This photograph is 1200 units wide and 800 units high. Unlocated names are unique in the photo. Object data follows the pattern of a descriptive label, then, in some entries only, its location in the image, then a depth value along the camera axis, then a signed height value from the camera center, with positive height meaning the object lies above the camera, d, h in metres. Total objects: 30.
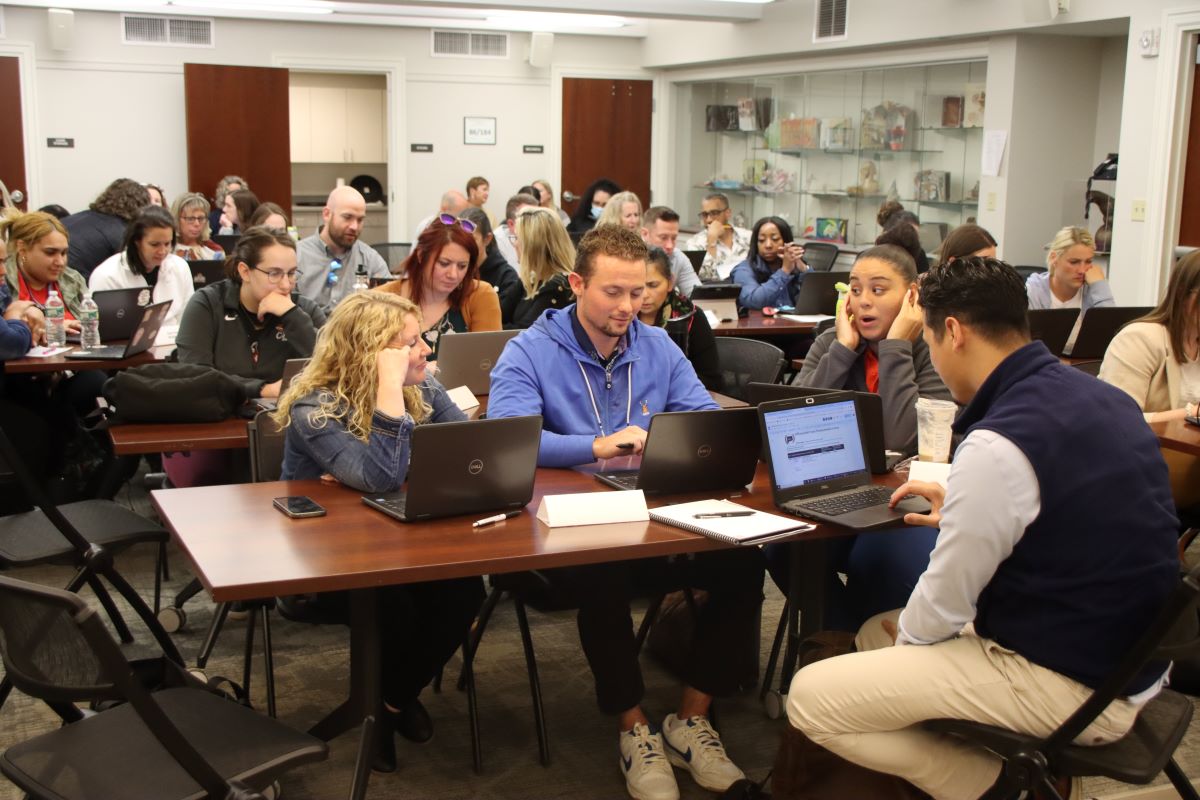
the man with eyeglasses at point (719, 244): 8.50 -0.45
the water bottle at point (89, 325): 4.95 -0.63
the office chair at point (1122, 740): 1.99 -0.98
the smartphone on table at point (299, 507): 2.61 -0.72
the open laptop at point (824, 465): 2.75 -0.66
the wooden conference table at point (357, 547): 2.24 -0.73
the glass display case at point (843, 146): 8.67 +0.30
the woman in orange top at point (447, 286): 4.59 -0.42
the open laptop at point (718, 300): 6.39 -0.62
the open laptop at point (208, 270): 6.60 -0.53
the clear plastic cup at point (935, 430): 3.09 -0.62
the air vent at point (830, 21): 9.09 +1.21
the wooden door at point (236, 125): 10.98 +0.42
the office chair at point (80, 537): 3.14 -1.00
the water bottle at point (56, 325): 4.99 -0.63
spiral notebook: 2.55 -0.73
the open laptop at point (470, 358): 4.30 -0.64
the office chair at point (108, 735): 1.91 -0.98
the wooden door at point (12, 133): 10.61 +0.30
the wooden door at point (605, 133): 12.30 +0.47
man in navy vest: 2.05 -0.65
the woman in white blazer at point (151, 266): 5.58 -0.44
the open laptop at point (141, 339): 4.72 -0.66
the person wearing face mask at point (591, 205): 10.09 -0.21
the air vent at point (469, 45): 11.88 +1.28
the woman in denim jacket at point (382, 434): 2.83 -0.60
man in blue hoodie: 2.94 -0.67
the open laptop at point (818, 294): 6.57 -0.59
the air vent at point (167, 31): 10.96 +1.25
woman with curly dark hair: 6.37 -0.29
